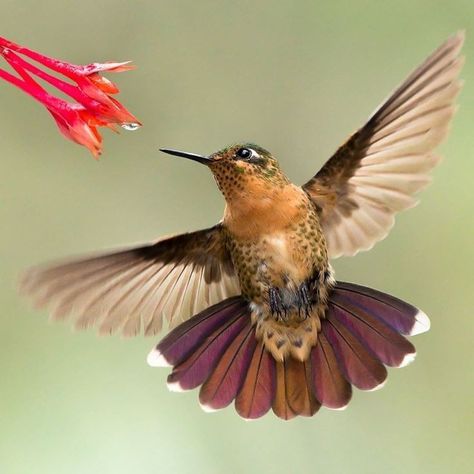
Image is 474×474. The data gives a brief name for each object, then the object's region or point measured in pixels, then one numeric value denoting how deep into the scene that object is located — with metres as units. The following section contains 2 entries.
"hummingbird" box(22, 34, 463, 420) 2.59
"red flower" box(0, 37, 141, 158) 2.53
